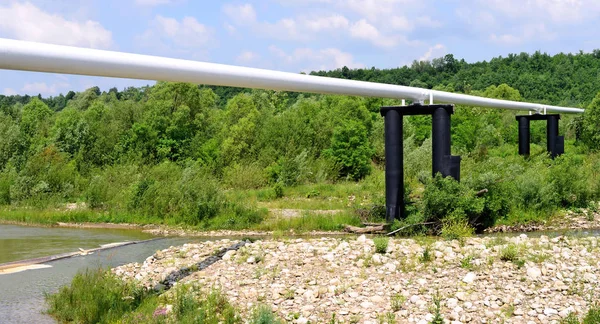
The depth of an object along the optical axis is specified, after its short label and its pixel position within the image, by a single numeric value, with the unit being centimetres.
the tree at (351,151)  3284
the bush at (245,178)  3050
